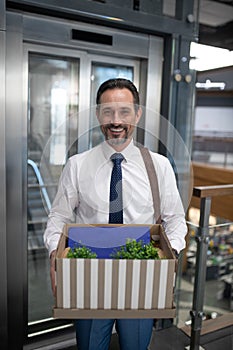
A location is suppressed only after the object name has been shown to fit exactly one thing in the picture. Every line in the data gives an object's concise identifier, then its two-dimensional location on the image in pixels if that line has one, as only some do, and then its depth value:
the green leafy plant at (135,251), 0.83
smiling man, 0.91
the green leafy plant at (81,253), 0.82
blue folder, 0.88
